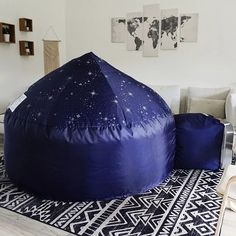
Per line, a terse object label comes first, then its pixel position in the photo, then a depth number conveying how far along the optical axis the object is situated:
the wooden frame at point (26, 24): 4.65
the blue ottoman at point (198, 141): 3.11
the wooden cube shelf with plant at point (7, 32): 4.25
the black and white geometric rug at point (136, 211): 2.14
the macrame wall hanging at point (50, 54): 4.91
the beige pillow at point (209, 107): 4.31
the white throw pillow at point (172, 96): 4.67
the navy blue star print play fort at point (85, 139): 2.40
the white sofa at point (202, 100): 4.02
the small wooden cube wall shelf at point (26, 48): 4.72
